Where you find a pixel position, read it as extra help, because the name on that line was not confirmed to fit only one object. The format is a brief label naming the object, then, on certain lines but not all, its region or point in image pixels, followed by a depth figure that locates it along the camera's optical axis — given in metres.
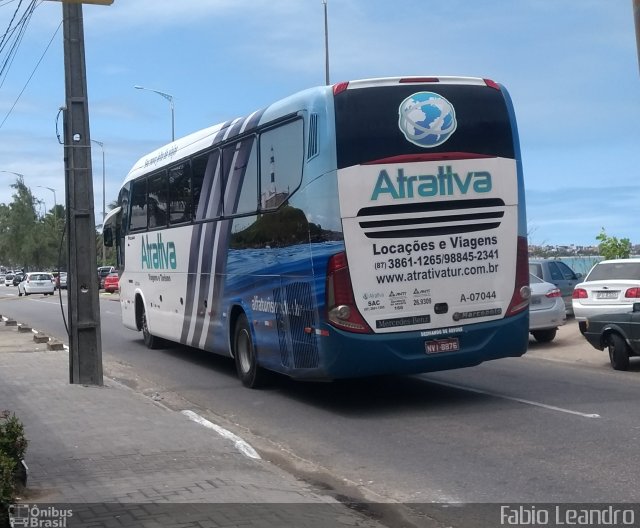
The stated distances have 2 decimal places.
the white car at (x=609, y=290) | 16.22
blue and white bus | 10.18
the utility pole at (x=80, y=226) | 12.37
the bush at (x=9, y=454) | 5.69
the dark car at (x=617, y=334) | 13.77
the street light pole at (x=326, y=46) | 27.45
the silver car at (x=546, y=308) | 17.94
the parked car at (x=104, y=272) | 58.12
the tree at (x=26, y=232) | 96.81
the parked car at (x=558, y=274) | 20.39
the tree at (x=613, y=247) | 25.67
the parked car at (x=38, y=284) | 55.62
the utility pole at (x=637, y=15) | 4.54
